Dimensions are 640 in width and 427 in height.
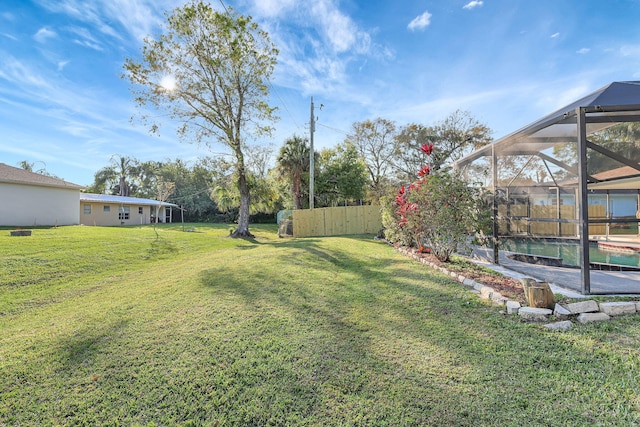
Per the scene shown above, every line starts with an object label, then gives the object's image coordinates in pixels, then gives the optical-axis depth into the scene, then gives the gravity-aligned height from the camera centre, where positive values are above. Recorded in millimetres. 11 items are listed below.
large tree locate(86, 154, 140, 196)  37500 +5595
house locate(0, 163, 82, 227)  14156 +1036
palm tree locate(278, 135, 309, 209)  17234 +3538
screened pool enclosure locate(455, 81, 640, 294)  3752 +1108
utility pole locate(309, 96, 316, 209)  14923 +3767
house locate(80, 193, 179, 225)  22328 +634
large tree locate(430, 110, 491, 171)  20266 +5867
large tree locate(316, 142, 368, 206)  19578 +2576
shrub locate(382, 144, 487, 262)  5711 +95
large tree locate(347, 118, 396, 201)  23000 +5889
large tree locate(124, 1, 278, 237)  12523 +6680
